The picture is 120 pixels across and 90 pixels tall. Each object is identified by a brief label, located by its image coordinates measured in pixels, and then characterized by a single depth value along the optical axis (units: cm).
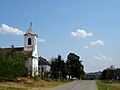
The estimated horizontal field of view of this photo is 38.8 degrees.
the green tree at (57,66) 5134
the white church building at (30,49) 4483
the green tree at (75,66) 7419
